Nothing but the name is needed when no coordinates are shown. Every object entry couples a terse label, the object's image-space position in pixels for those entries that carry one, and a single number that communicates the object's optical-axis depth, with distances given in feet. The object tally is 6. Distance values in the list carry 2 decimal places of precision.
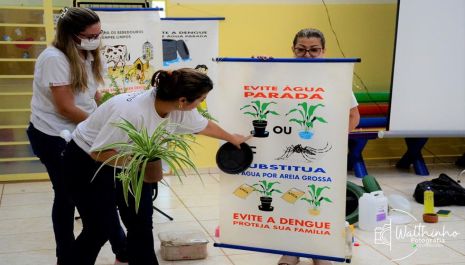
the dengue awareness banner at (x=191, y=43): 16.12
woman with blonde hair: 9.13
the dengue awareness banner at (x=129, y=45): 13.58
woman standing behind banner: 9.66
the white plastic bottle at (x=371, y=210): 12.82
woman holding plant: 7.72
